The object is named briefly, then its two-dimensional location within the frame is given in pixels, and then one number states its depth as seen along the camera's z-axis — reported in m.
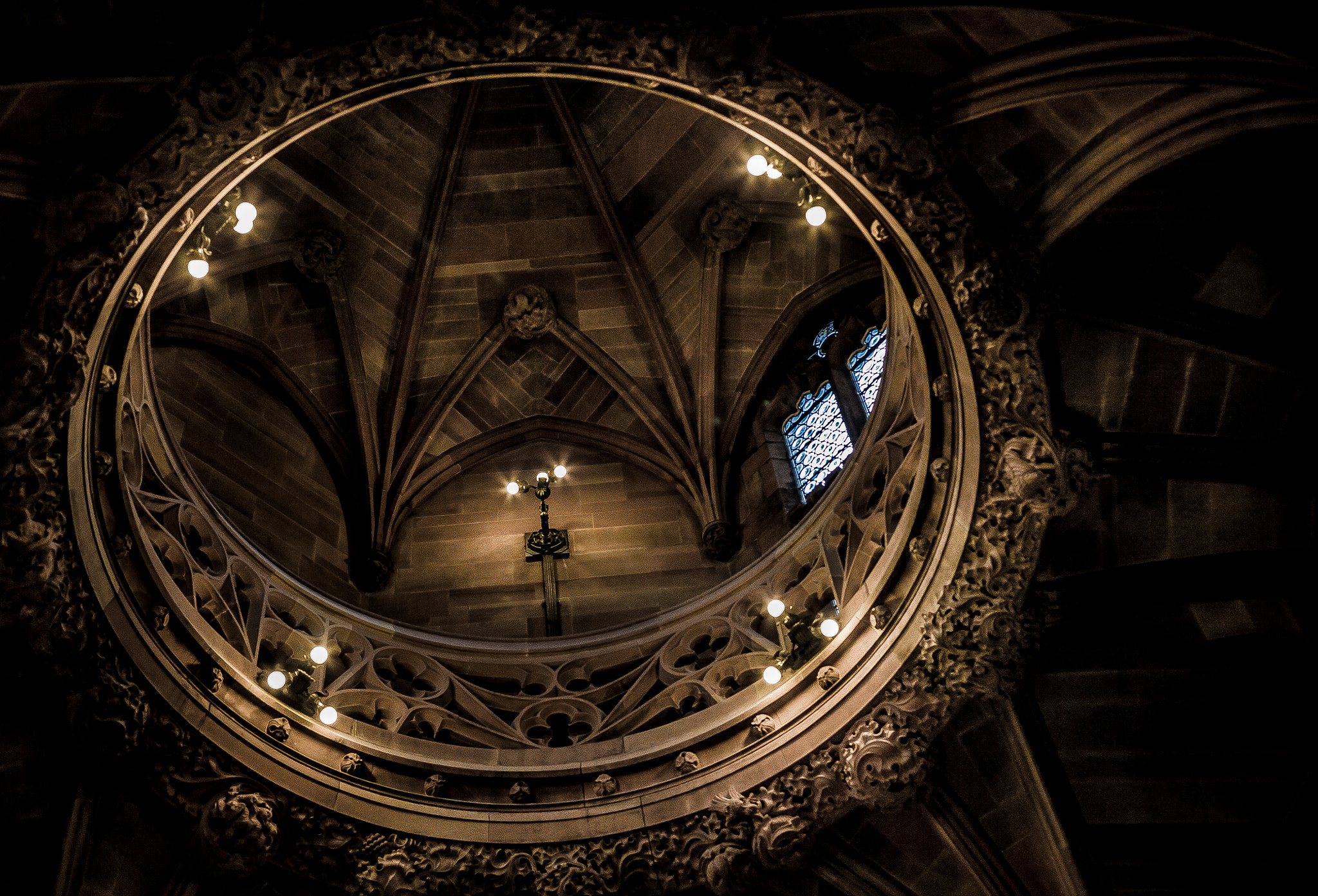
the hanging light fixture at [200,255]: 11.12
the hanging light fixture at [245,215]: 11.05
